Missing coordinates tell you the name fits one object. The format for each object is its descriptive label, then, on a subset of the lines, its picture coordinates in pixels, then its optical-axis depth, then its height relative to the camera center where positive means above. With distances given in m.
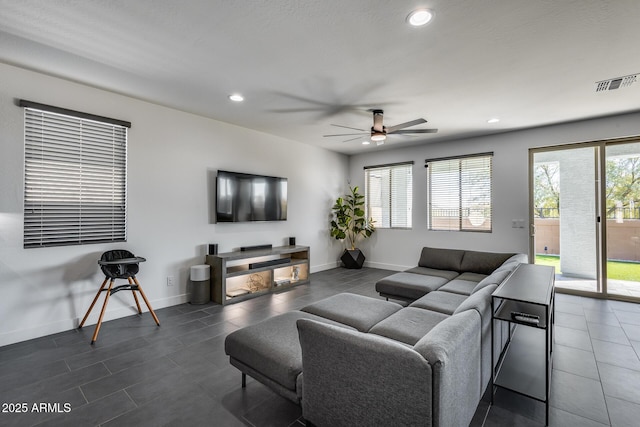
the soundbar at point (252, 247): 4.67 -0.56
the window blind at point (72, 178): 2.93 +0.42
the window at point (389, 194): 6.26 +0.48
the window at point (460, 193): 5.30 +0.43
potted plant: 6.48 -0.23
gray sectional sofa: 1.17 -0.82
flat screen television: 4.41 +0.30
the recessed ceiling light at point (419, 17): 1.97 +1.42
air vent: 2.96 +1.44
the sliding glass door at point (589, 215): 4.17 +0.00
